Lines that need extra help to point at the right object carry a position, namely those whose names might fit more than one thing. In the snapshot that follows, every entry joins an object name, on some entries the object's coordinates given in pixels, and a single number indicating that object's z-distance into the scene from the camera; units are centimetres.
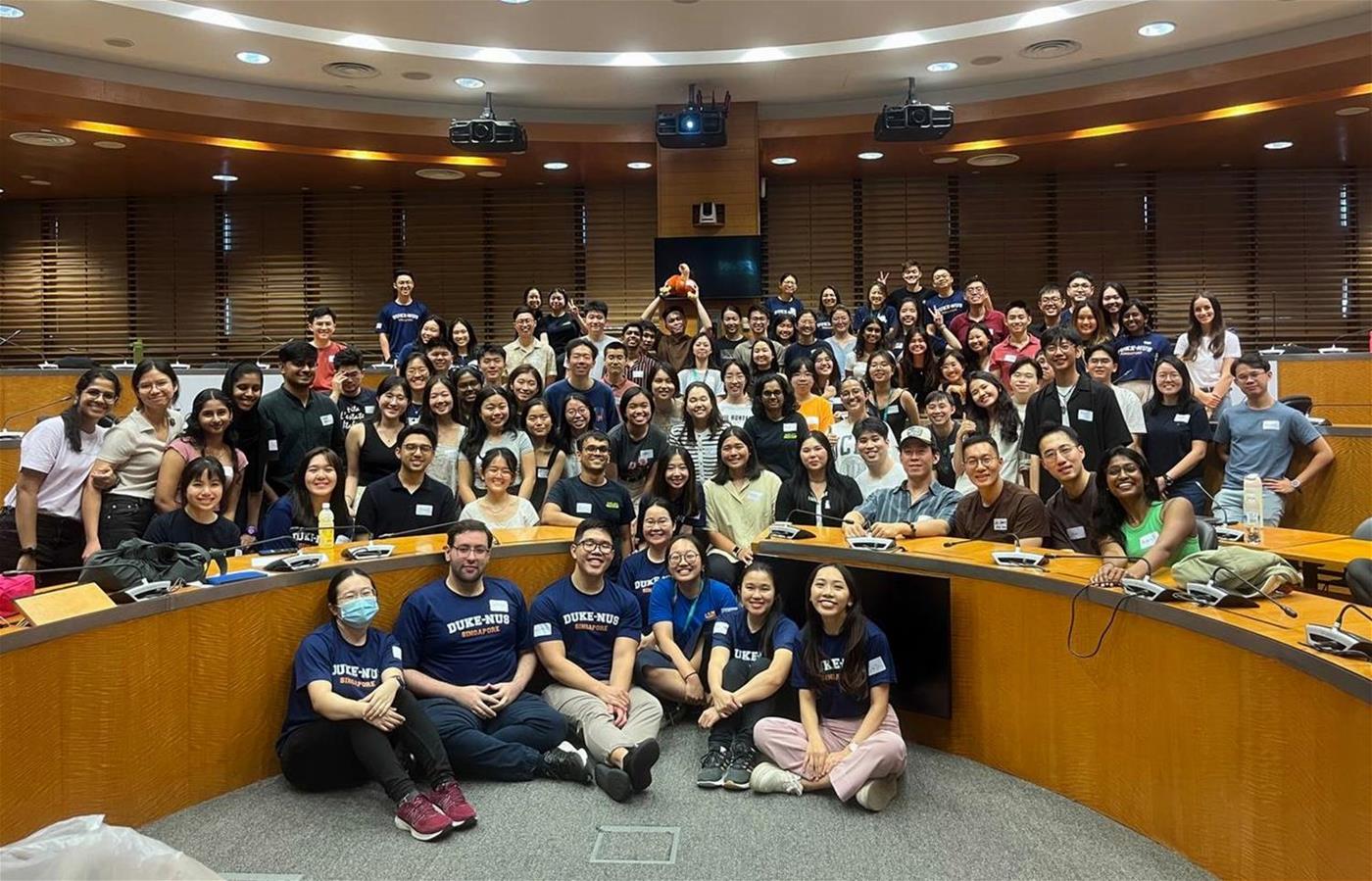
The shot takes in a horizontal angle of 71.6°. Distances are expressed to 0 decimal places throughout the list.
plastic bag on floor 214
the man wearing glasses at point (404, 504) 438
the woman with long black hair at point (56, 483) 409
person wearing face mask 327
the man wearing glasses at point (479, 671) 352
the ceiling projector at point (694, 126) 811
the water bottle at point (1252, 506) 405
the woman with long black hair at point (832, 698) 338
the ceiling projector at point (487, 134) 806
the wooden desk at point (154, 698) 273
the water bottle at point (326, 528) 403
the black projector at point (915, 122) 775
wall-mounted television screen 920
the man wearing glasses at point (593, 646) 373
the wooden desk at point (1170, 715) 221
